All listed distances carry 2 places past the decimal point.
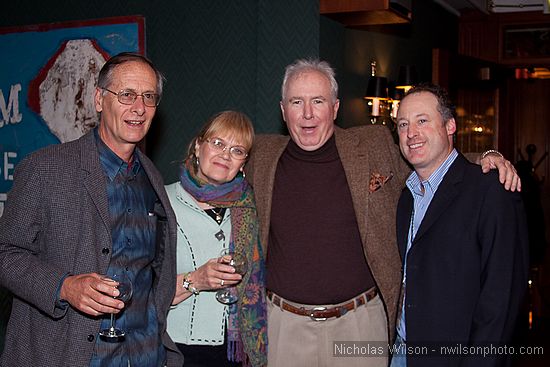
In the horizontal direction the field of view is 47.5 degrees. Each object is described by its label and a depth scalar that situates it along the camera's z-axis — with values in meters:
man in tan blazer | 2.80
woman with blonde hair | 2.70
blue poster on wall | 4.58
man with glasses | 2.14
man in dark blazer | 2.32
